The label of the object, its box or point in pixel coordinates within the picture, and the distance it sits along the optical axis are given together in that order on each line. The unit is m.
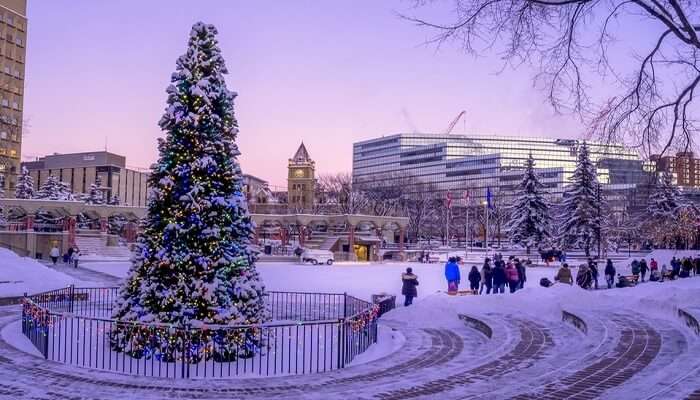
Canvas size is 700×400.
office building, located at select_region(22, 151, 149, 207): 131.88
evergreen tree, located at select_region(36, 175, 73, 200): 83.14
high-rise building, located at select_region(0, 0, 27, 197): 87.19
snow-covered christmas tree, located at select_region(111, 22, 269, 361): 12.22
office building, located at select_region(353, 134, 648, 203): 139.52
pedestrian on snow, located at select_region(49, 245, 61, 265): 40.53
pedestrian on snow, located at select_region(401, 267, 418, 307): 21.17
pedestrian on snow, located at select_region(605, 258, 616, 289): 30.25
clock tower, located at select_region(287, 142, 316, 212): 162.50
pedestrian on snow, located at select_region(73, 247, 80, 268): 39.59
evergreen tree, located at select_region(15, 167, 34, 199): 84.75
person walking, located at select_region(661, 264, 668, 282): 33.92
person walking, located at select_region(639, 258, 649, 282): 34.25
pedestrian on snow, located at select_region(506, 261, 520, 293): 24.23
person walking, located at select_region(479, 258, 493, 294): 24.31
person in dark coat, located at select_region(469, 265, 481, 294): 24.51
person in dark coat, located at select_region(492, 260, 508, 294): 24.03
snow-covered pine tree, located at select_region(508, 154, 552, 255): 67.31
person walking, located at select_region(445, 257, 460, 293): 22.84
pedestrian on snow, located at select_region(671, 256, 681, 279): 34.25
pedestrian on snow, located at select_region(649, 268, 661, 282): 33.73
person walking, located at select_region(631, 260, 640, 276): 34.20
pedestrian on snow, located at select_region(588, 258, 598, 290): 28.90
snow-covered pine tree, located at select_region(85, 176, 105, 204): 84.38
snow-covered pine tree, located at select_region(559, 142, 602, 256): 61.66
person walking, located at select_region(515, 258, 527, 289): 25.17
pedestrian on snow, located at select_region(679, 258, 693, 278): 35.62
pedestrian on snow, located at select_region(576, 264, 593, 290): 25.45
